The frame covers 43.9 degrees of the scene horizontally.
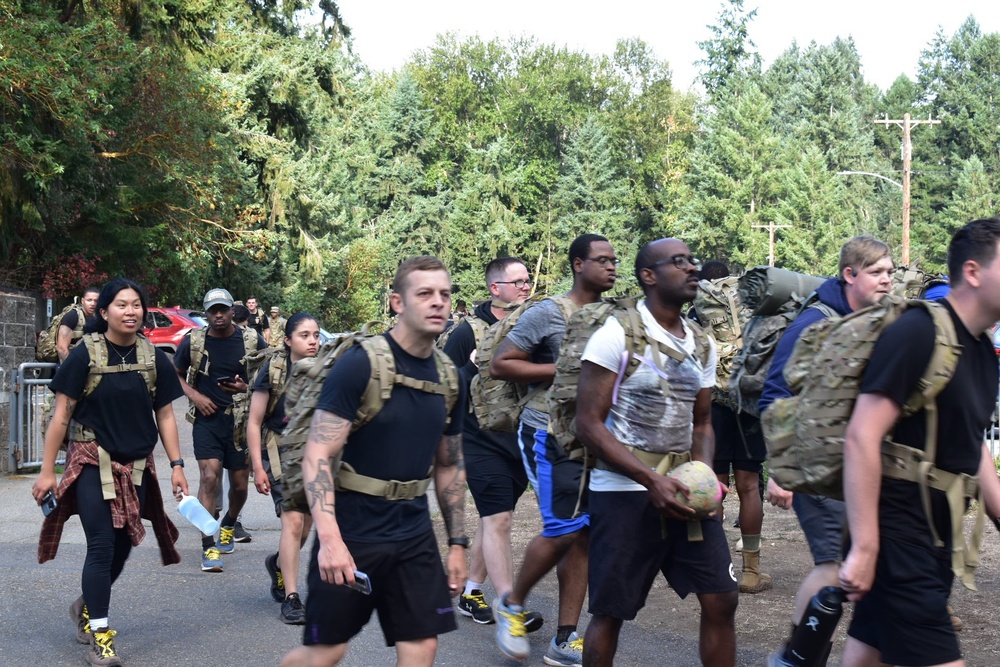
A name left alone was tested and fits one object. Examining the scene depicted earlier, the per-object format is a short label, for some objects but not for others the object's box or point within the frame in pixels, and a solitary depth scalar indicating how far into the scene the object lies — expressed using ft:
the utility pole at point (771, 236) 218.85
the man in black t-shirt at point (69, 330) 45.10
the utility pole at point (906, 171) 125.39
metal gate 45.80
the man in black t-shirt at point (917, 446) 12.09
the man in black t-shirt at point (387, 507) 14.40
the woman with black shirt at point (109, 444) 21.34
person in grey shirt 20.38
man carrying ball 15.60
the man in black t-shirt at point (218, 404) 30.63
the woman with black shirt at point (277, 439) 23.75
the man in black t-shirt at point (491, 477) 22.75
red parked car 95.09
